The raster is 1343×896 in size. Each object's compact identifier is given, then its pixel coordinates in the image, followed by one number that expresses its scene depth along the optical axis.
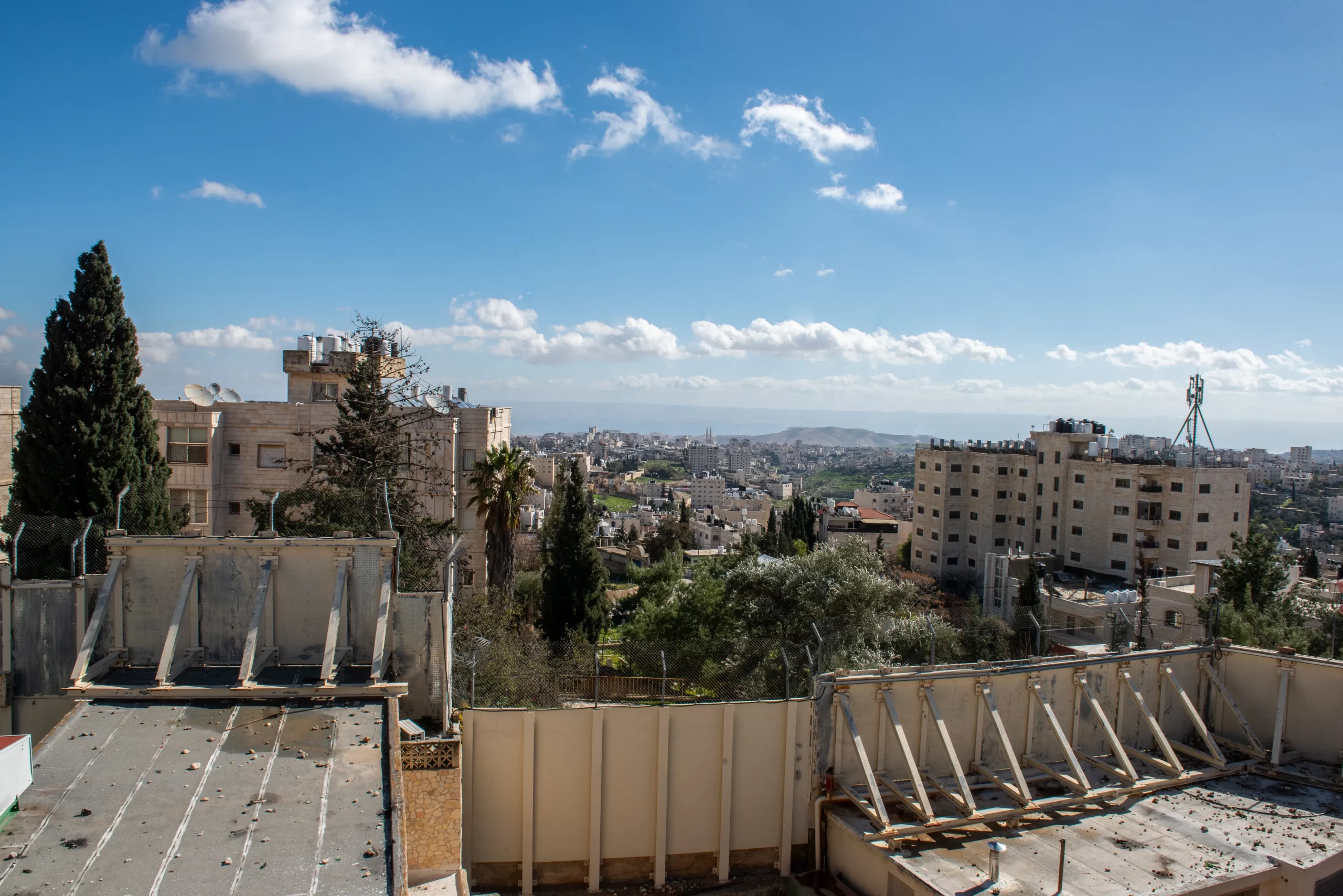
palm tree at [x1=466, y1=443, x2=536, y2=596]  26.83
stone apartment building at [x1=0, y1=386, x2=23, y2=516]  24.72
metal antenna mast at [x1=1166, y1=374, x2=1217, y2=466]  47.75
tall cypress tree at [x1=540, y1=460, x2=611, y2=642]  28.27
